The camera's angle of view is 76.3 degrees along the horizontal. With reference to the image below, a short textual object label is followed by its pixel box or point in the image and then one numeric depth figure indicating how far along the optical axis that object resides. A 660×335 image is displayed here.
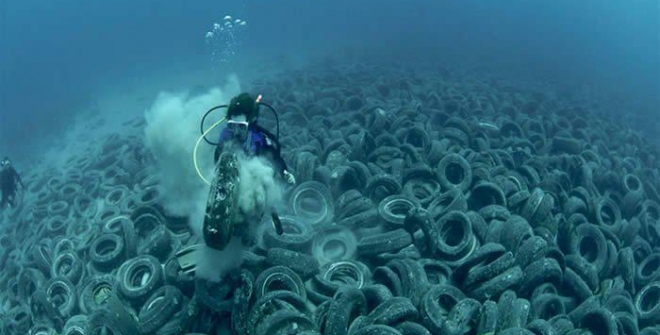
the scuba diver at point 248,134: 6.82
